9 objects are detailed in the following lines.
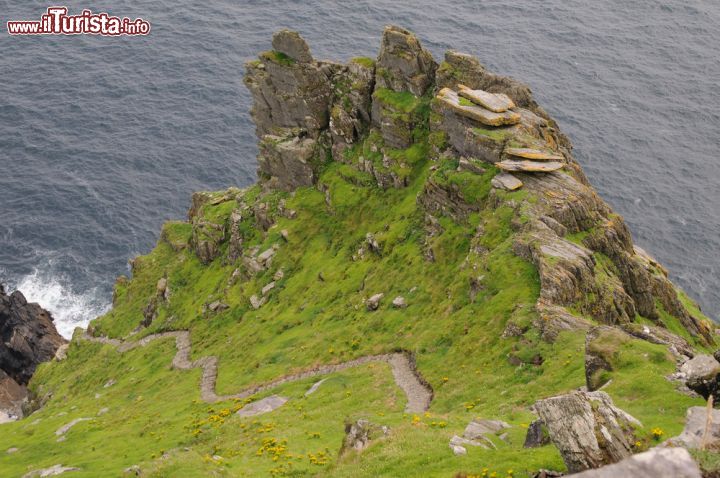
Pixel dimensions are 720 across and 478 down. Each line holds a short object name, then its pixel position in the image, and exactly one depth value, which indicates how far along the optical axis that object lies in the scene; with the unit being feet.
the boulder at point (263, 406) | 245.45
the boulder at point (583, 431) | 111.24
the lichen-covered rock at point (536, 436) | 138.92
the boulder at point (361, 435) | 160.25
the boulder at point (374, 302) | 290.15
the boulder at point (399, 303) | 278.26
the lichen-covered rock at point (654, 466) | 71.97
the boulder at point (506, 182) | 270.05
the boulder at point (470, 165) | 291.38
